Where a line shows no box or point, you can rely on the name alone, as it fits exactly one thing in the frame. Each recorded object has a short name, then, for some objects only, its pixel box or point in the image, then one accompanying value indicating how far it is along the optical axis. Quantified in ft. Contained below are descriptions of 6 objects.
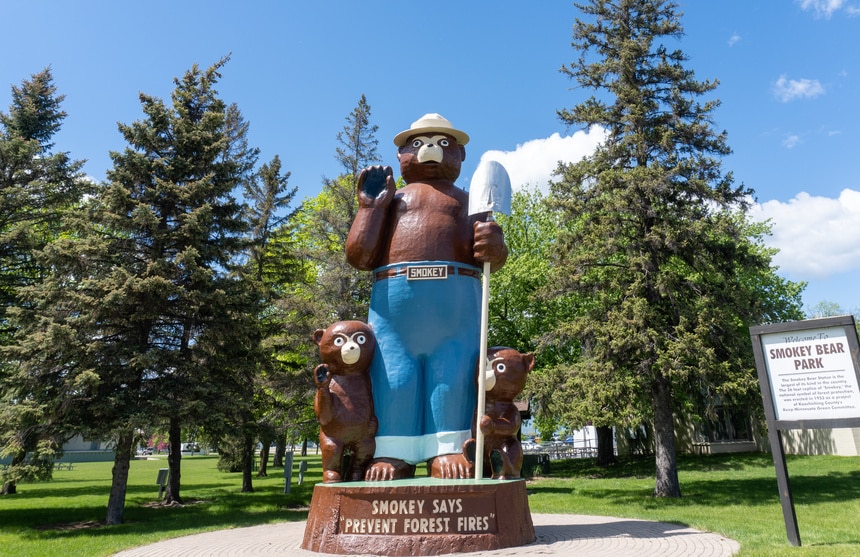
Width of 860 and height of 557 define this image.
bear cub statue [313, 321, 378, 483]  21.06
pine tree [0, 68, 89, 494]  32.55
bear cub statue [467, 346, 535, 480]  20.67
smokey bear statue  21.42
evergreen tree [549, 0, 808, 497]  38.22
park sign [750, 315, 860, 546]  18.57
